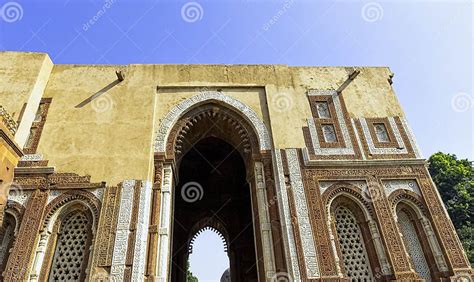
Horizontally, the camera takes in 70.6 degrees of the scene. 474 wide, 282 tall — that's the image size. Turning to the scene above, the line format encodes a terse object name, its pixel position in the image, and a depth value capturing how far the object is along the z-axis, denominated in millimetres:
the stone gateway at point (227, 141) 6277
